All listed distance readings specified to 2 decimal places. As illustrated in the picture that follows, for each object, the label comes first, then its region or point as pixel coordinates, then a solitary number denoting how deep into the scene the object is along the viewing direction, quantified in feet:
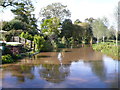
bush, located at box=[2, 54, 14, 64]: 21.71
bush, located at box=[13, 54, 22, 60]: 25.06
